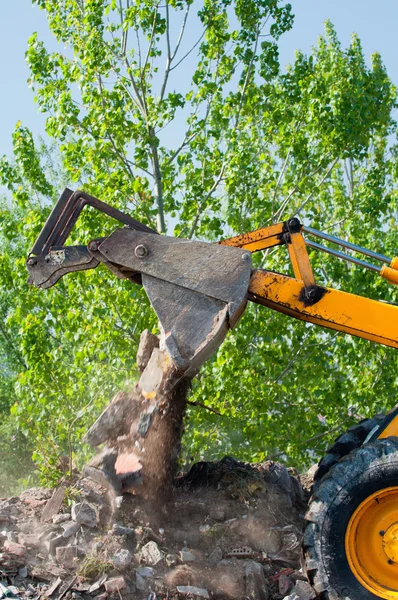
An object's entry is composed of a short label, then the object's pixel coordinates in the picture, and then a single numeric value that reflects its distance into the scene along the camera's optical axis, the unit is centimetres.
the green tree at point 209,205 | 1116
